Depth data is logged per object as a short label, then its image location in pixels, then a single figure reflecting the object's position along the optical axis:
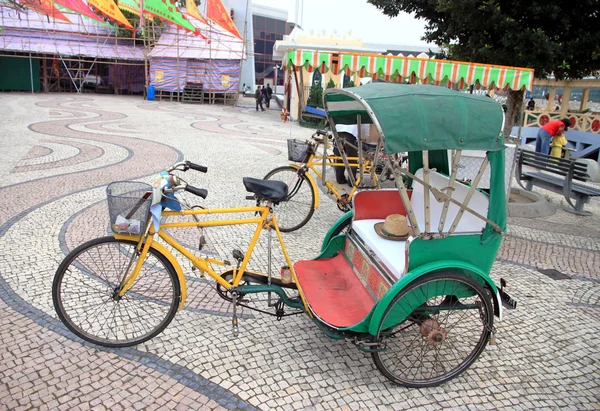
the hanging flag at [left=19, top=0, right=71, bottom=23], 20.66
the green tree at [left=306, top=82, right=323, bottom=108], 17.38
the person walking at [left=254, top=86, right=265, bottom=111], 22.02
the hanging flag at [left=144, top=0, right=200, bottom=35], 21.61
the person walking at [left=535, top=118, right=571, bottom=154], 10.28
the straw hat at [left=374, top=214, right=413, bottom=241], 3.34
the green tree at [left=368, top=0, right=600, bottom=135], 5.77
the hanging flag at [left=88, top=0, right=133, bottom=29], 21.45
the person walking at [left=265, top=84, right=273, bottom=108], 23.34
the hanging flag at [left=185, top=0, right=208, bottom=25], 23.02
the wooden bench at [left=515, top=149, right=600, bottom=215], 6.84
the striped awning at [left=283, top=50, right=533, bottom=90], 6.24
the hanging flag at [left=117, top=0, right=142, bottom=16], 22.20
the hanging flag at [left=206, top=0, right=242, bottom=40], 22.78
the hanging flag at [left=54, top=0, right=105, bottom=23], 21.65
